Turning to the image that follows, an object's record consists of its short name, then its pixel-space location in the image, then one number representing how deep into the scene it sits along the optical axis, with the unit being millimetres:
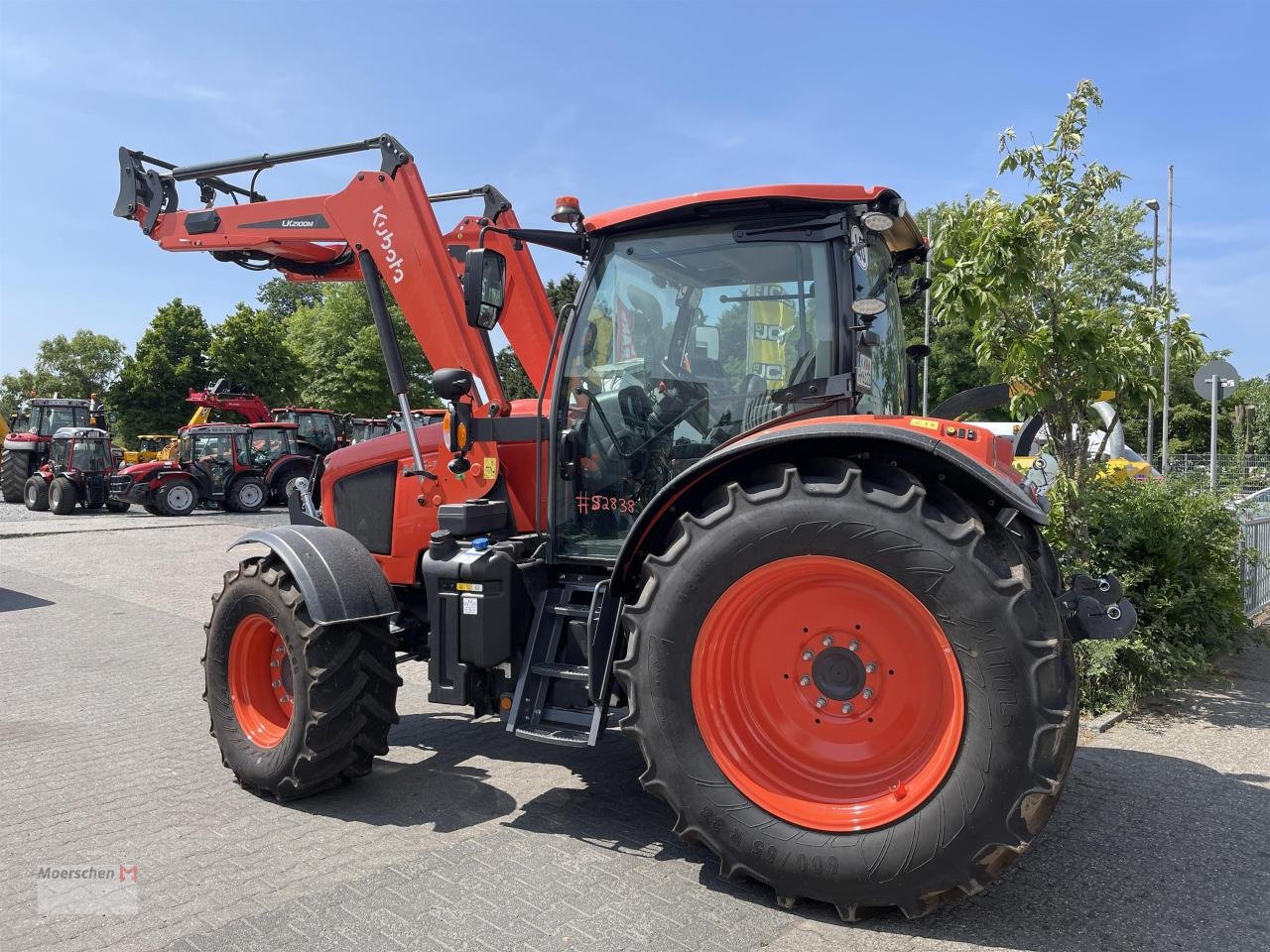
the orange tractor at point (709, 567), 2916
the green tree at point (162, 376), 41062
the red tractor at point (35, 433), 23750
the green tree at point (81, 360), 58969
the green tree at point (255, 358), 42031
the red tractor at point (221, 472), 20266
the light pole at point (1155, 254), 24344
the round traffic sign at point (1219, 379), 8719
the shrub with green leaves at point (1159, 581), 5609
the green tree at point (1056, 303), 5750
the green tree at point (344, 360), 42406
